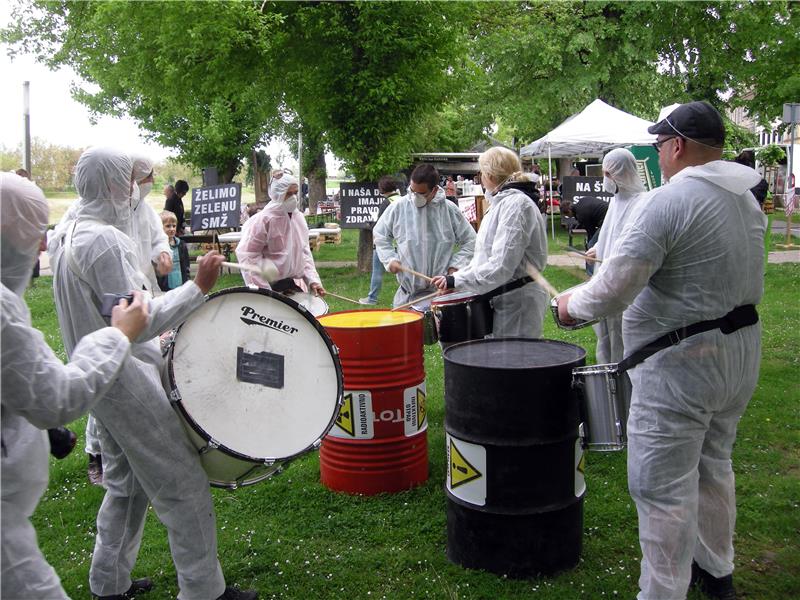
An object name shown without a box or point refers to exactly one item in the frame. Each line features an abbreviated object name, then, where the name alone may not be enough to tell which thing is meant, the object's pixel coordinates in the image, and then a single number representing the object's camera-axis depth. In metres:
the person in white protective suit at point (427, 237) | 6.07
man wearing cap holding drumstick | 2.86
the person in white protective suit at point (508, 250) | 4.59
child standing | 8.38
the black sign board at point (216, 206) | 14.04
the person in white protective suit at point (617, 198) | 5.68
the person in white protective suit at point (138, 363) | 2.93
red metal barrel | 4.46
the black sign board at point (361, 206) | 14.03
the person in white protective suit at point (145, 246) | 5.02
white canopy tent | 16.61
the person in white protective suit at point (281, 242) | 6.26
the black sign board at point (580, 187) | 15.65
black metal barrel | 3.36
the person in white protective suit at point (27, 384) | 2.03
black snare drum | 4.88
